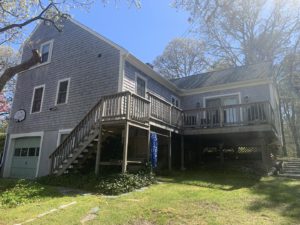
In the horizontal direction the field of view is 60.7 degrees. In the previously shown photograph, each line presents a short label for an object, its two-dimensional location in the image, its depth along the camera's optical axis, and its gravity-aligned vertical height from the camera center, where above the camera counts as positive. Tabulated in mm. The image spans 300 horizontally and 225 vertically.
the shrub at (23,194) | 6688 -911
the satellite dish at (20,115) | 15109 +2673
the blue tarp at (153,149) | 9953 +625
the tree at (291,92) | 23359 +7447
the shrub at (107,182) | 7714 -601
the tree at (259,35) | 18880 +11381
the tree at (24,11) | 10530 +6485
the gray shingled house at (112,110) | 10164 +2443
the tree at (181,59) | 28897 +12134
